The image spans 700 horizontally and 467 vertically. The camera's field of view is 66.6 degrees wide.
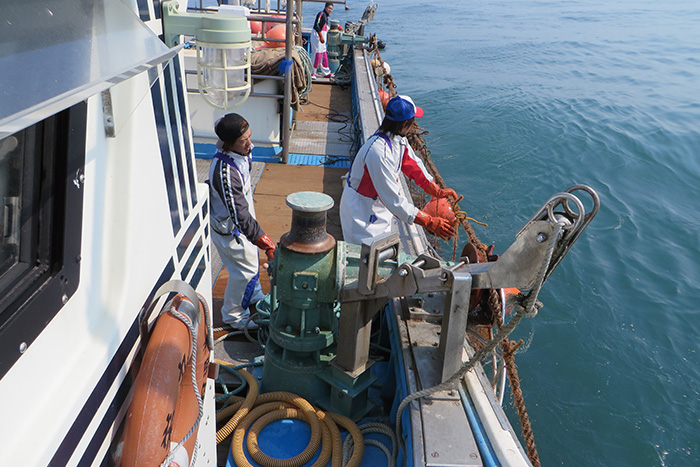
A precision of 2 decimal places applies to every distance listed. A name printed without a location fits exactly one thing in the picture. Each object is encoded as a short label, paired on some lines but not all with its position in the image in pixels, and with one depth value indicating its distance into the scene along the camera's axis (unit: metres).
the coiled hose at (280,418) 2.99
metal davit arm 2.20
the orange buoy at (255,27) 11.48
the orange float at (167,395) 1.49
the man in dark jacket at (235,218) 3.51
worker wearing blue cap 3.75
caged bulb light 2.04
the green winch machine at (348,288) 2.31
